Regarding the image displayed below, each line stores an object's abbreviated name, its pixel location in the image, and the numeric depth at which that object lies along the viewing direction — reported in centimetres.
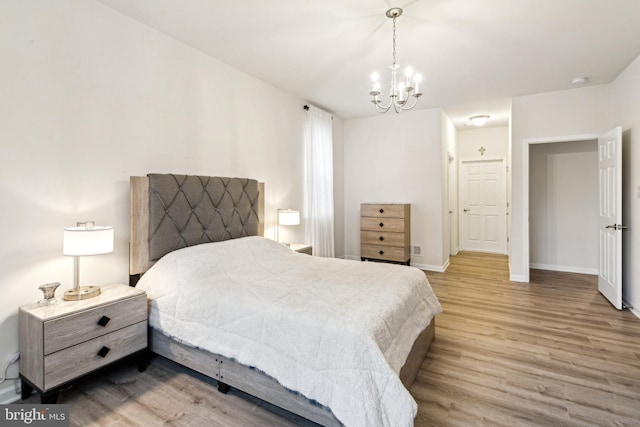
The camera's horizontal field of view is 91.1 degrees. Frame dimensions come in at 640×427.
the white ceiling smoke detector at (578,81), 379
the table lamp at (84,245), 191
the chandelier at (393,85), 235
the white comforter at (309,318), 144
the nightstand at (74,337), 173
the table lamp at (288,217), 388
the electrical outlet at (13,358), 192
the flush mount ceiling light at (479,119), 551
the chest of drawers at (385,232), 498
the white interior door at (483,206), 653
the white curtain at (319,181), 466
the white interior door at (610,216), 339
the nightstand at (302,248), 374
